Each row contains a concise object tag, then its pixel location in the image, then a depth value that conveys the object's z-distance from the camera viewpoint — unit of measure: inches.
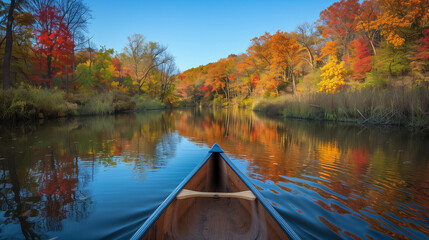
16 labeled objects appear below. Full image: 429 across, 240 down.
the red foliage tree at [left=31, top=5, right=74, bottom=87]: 597.0
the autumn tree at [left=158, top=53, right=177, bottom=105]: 1421.0
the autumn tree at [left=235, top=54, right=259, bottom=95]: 1184.7
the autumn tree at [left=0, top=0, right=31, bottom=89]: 449.4
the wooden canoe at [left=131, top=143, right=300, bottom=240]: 47.7
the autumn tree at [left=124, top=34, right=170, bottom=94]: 1219.9
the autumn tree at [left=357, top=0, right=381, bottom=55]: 749.3
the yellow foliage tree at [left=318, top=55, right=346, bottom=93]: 761.0
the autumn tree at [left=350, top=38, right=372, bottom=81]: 705.6
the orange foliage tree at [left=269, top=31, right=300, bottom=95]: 884.6
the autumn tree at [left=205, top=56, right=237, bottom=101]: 1616.6
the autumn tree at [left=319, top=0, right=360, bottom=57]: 898.7
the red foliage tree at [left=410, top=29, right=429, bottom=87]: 518.6
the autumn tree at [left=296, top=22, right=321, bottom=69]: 1006.4
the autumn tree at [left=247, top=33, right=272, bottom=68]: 985.5
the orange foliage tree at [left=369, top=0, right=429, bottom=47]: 553.9
